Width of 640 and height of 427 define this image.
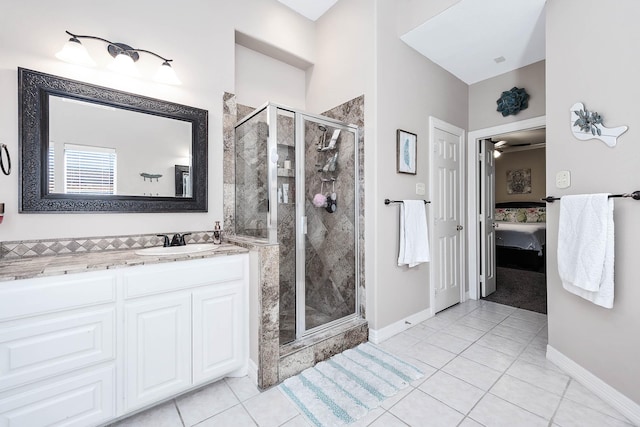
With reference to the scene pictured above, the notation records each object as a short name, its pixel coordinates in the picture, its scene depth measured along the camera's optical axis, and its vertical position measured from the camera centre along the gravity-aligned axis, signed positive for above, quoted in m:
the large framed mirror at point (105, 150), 1.61 +0.44
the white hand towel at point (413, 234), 2.53 -0.20
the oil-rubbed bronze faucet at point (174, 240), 1.94 -0.19
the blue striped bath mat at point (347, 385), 1.56 -1.12
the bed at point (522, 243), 4.71 -0.53
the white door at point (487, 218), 3.52 -0.06
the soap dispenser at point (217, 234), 2.17 -0.16
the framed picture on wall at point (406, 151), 2.55 +0.60
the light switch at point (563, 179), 1.88 +0.24
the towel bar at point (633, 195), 1.42 +0.10
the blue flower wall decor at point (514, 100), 2.96 +1.23
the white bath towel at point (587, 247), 1.54 -0.20
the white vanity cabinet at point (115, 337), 1.19 -0.64
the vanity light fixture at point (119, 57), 1.66 +1.03
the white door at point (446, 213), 2.99 +0.01
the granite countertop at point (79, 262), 1.22 -0.24
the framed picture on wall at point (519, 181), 6.65 +0.80
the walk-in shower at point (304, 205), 2.07 +0.07
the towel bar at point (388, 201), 2.43 +0.11
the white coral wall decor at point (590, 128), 1.57 +0.53
